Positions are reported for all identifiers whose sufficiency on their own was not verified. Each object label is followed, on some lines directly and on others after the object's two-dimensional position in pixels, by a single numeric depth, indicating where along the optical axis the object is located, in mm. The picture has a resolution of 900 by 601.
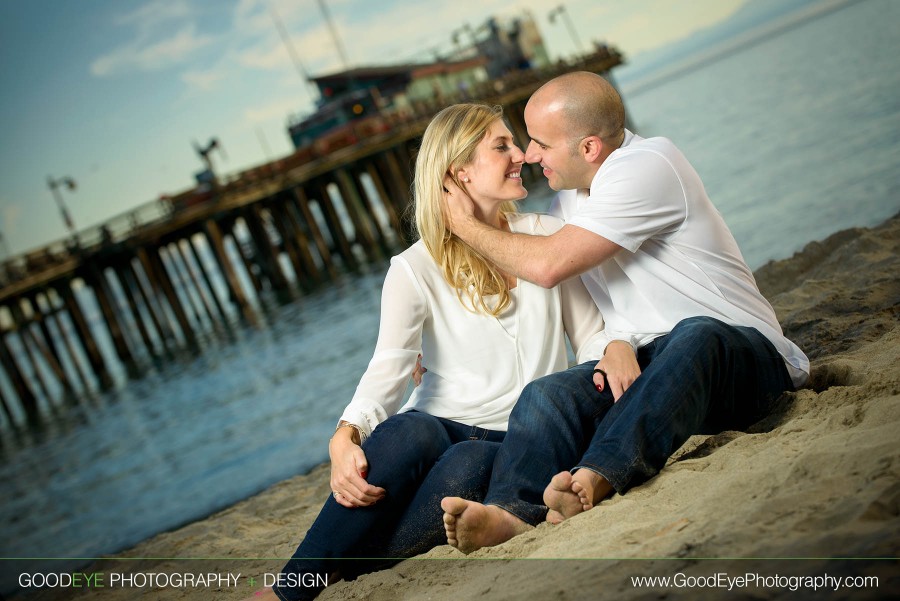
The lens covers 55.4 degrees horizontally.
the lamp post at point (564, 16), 56219
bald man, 2670
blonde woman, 2854
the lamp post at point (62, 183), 34062
